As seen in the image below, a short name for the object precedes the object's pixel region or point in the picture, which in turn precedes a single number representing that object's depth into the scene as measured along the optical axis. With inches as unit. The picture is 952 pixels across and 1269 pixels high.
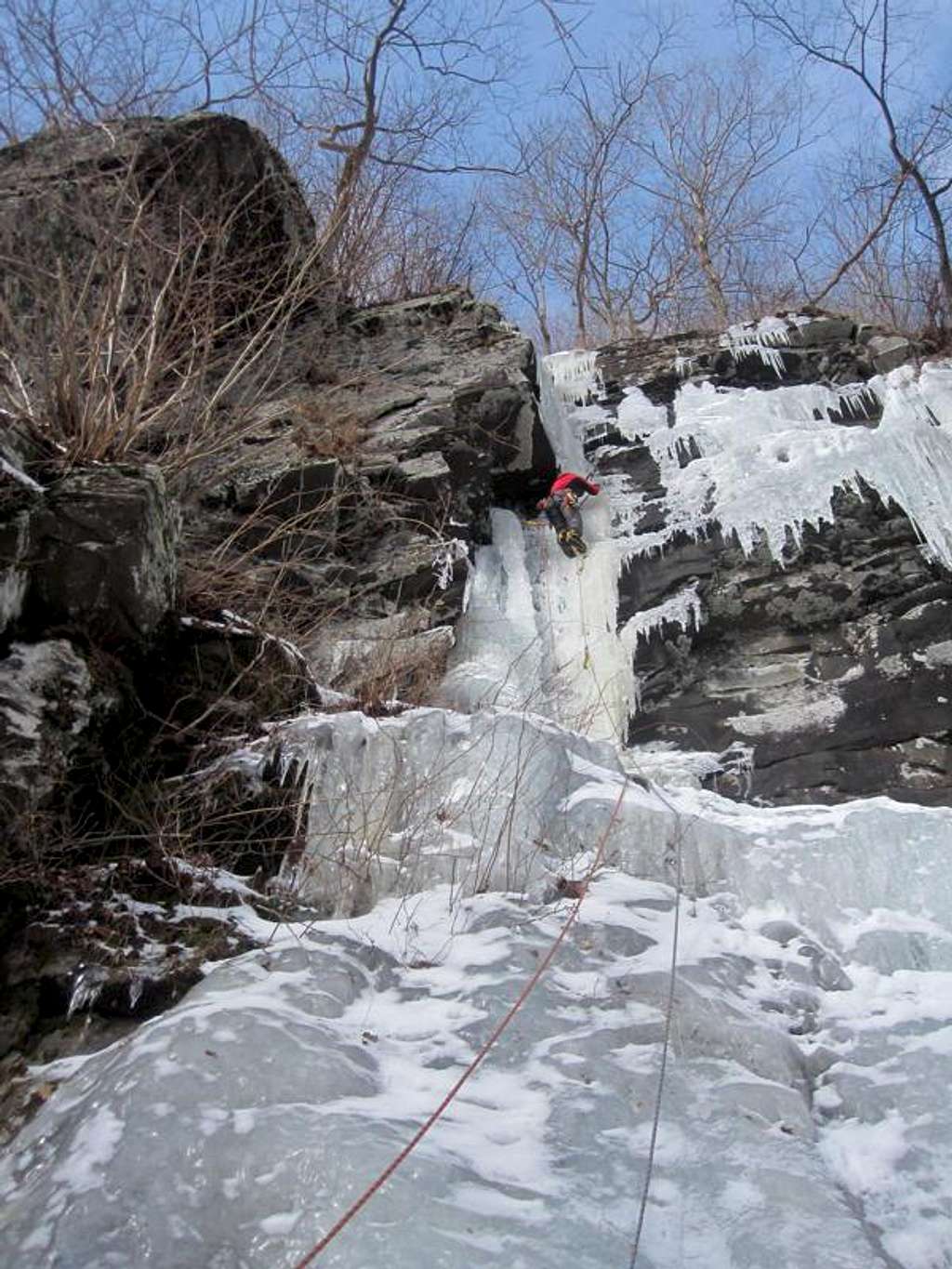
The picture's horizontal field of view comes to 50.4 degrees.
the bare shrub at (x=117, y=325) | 148.7
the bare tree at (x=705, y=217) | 528.7
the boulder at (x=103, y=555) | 130.7
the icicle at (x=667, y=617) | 265.0
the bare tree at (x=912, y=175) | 393.4
